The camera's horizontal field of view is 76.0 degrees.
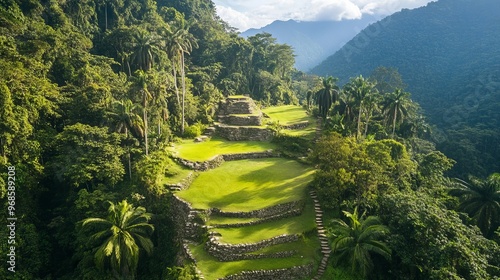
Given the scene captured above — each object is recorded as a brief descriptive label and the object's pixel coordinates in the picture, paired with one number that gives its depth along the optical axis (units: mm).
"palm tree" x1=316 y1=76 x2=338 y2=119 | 41594
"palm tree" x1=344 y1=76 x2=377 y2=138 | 37438
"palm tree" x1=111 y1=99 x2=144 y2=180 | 29250
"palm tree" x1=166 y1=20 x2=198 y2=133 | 37562
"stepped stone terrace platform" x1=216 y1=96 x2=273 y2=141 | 38344
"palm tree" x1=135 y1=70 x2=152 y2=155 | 30734
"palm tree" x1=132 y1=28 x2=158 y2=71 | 40500
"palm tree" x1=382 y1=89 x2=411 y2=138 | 41688
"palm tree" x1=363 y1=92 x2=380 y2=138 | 37562
